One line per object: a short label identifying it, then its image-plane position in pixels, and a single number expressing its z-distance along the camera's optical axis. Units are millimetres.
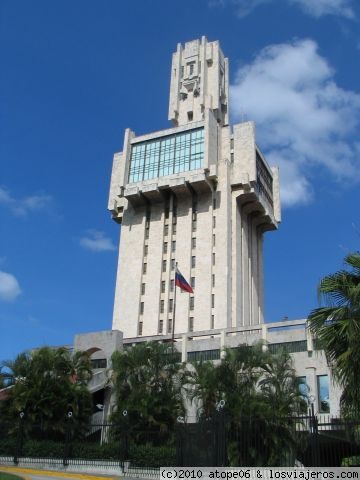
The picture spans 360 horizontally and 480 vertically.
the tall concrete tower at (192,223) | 58500
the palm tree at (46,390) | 32750
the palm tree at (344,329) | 14992
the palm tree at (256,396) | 20812
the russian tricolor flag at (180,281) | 46125
